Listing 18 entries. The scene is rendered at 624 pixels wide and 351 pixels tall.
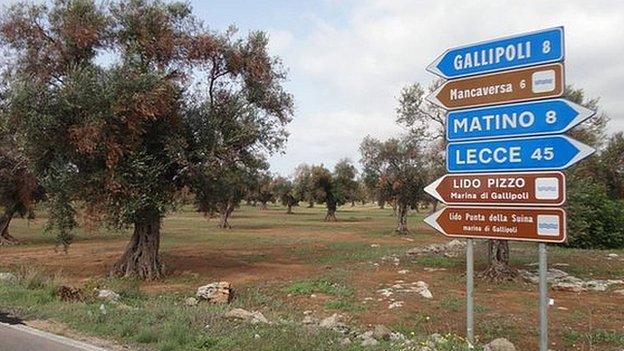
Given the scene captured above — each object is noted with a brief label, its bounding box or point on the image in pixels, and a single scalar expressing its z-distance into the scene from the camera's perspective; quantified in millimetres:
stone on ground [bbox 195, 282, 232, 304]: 14000
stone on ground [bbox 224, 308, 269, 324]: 8984
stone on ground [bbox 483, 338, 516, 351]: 8281
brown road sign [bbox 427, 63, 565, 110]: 5859
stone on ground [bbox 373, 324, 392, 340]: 8094
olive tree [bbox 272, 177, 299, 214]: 77000
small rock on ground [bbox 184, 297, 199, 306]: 12696
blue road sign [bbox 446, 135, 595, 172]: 5660
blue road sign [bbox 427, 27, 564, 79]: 5855
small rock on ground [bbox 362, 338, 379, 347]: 7332
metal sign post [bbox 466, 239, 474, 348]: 6676
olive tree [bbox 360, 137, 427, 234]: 42500
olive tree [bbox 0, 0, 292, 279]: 17031
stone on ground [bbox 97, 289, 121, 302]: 11214
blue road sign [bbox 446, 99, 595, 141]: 5703
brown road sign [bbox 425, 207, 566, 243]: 5789
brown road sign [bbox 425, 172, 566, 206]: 5812
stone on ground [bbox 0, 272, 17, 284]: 12949
